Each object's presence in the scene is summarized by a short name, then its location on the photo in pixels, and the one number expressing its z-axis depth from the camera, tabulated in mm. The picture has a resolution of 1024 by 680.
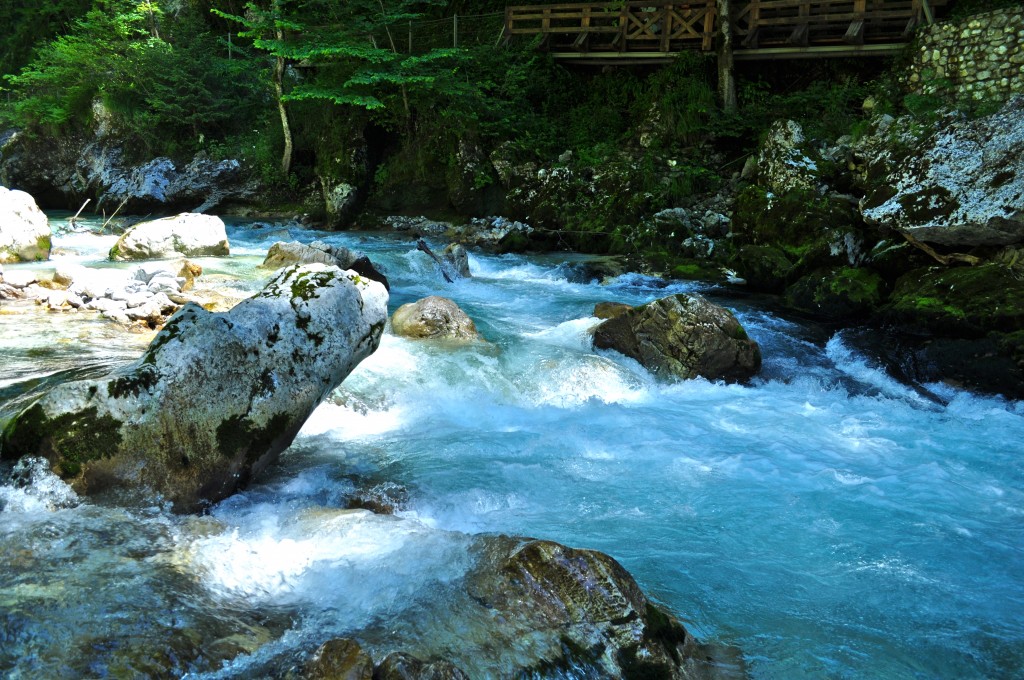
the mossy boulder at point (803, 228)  10719
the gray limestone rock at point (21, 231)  10203
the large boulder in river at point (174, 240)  11047
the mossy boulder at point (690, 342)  7895
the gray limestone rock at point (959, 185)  9070
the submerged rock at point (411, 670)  2572
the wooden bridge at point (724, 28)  14247
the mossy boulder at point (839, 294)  10000
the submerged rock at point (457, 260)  12328
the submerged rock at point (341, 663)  2559
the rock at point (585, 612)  2906
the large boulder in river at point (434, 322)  8297
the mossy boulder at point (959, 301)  8398
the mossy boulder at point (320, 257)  10383
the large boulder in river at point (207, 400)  3945
